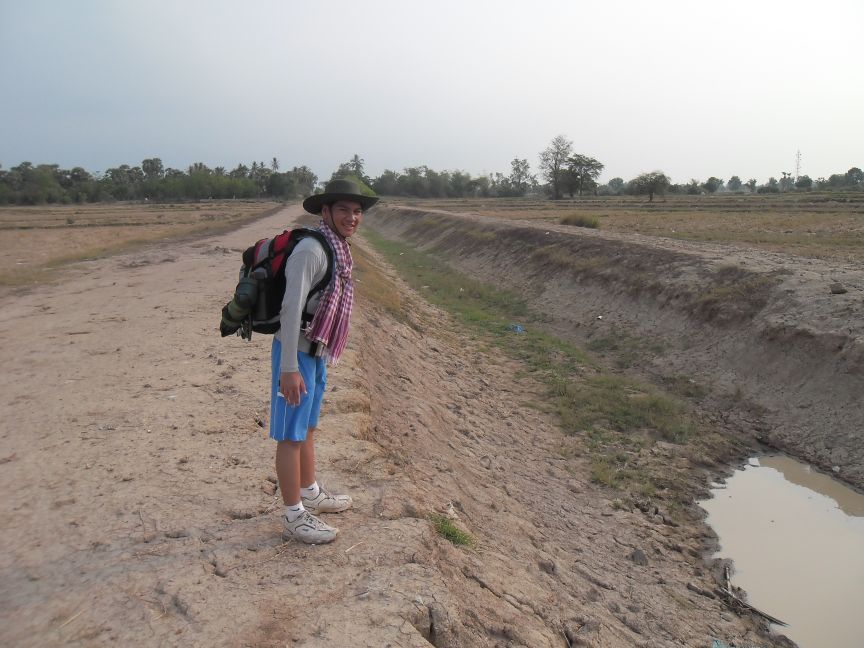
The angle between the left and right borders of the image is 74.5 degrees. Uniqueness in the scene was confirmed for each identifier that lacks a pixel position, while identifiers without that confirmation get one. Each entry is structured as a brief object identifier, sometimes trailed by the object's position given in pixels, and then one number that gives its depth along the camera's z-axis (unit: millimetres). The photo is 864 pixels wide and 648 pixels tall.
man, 2883
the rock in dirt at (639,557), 5113
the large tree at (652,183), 66250
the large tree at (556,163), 87875
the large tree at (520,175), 125869
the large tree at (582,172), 86375
